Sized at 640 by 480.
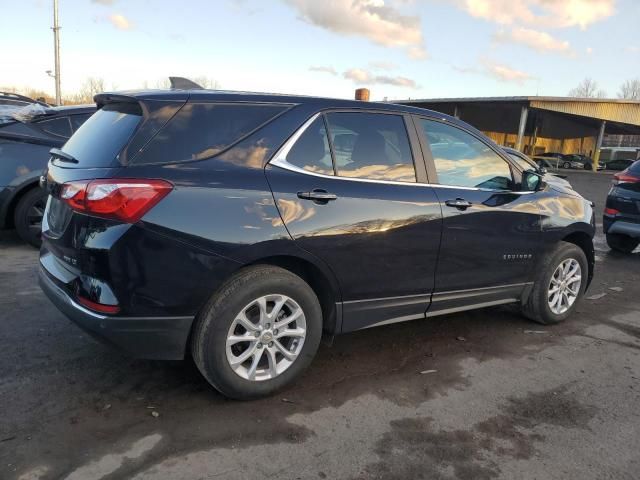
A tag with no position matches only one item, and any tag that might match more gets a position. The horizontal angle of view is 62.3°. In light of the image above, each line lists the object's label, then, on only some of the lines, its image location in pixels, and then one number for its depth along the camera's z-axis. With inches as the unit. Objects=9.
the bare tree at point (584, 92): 3685.0
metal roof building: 1397.6
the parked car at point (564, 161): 1654.5
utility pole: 1059.2
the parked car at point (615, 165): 1682.0
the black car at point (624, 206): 293.7
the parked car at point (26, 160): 237.8
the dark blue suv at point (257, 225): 106.2
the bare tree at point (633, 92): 3789.4
